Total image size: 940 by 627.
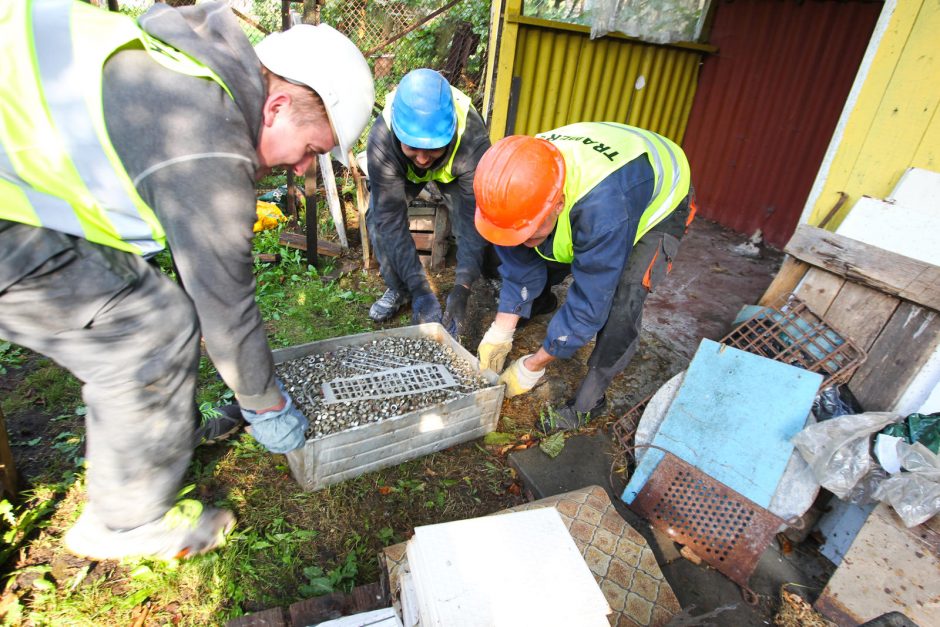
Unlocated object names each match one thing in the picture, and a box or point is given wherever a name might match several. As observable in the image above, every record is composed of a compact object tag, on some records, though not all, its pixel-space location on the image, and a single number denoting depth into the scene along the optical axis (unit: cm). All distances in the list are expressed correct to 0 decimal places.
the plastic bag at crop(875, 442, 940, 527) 189
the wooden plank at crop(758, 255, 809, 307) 289
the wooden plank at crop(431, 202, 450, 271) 433
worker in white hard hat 129
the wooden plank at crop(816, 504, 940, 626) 190
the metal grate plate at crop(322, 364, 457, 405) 250
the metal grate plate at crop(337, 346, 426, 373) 276
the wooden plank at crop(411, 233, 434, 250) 438
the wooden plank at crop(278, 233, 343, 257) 439
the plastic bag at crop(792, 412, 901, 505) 211
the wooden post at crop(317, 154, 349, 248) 444
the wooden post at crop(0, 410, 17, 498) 199
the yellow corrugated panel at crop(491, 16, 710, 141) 471
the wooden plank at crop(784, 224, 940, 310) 230
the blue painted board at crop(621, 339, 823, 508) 233
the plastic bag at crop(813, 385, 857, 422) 247
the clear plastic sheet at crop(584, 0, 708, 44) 452
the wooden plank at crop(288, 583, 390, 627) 177
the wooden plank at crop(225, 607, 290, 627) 173
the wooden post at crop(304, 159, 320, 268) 391
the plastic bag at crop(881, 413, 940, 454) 210
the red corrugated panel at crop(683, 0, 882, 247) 454
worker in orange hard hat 213
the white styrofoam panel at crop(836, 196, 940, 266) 233
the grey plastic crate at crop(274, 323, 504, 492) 221
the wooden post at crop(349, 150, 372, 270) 417
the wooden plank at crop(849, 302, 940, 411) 232
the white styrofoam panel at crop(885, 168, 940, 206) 236
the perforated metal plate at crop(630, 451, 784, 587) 222
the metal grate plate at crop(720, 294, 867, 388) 257
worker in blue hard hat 283
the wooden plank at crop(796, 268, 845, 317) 269
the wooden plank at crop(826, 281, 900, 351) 248
